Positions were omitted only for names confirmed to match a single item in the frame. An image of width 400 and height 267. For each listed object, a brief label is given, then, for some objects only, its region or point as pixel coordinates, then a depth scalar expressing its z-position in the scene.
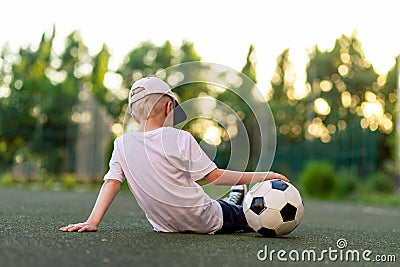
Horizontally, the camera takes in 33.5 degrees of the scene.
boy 3.44
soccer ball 3.62
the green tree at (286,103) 36.81
